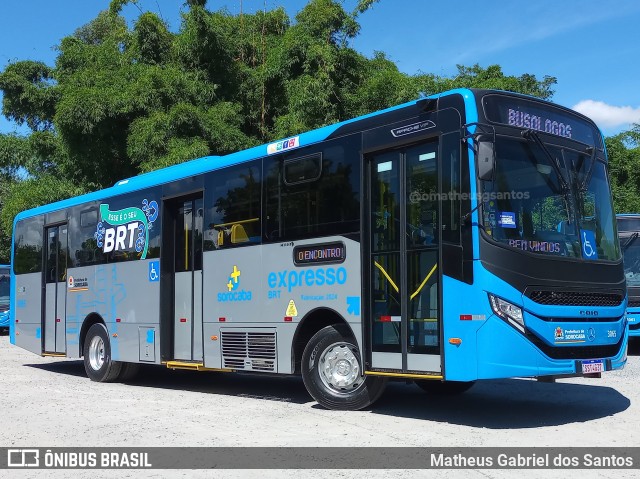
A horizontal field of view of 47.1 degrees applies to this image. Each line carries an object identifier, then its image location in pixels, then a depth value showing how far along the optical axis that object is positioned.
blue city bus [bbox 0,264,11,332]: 29.09
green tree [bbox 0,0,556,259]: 20.56
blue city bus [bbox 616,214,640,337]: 16.09
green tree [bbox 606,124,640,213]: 31.05
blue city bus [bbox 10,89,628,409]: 7.45
